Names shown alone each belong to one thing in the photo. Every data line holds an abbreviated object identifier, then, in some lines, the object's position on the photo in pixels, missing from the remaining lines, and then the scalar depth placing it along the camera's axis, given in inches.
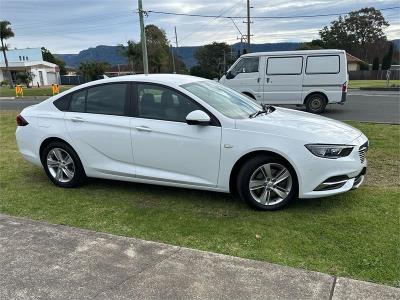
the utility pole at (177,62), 3104.3
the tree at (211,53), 3080.7
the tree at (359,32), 3046.3
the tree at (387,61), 2074.4
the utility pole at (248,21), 1749.5
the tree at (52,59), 3604.8
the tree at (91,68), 2443.4
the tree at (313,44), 2518.2
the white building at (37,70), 2746.1
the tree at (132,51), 2208.4
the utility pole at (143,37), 1064.1
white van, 552.7
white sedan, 181.0
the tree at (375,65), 2120.1
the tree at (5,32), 1974.7
